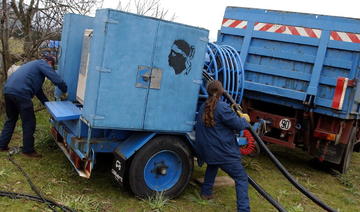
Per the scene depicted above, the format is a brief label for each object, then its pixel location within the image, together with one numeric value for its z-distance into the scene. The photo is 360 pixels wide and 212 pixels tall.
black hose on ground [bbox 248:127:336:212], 4.43
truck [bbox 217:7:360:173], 5.68
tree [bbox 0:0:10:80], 6.07
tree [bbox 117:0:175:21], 11.19
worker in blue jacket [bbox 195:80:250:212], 4.15
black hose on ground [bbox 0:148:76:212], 3.84
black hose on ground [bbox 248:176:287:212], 4.29
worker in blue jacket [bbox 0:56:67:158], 4.94
